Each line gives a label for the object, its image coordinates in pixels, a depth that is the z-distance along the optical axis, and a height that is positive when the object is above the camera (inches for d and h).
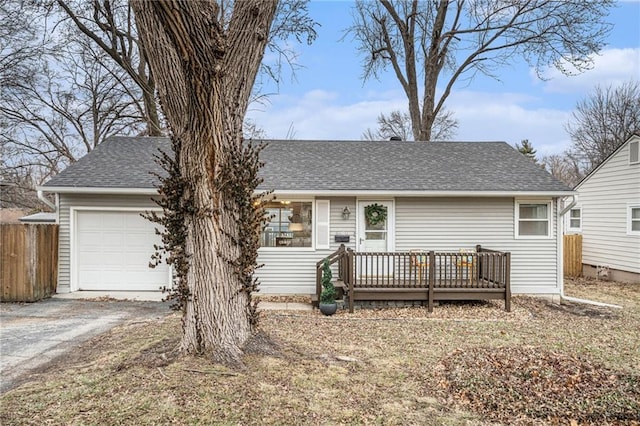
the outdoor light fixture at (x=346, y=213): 354.0 +7.7
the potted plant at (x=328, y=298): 287.1 -60.2
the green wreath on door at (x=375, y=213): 355.6 +7.9
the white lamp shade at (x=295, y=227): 358.0 -5.9
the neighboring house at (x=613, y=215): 449.1 +10.3
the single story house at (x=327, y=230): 353.7 -8.1
